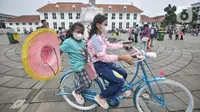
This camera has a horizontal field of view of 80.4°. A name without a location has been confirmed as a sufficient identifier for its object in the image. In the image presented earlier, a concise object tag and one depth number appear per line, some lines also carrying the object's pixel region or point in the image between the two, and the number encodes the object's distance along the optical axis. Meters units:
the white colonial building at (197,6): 50.61
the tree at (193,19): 37.43
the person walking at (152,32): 9.30
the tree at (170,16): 37.72
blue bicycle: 1.80
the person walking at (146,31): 7.86
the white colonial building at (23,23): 45.40
